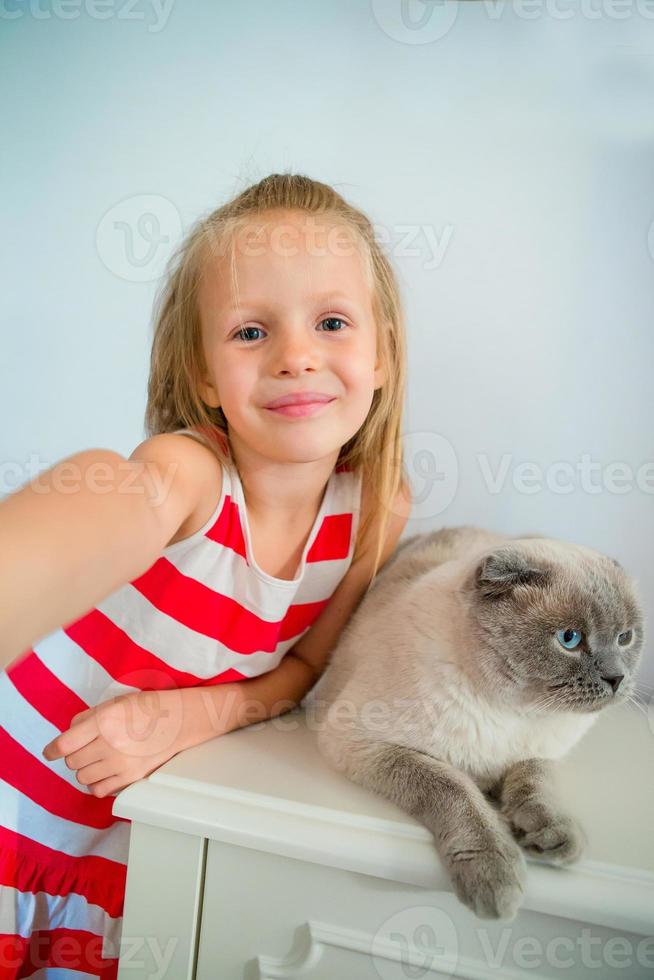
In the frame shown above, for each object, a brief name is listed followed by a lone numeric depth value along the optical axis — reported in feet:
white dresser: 1.79
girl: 2.38
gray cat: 2.01
